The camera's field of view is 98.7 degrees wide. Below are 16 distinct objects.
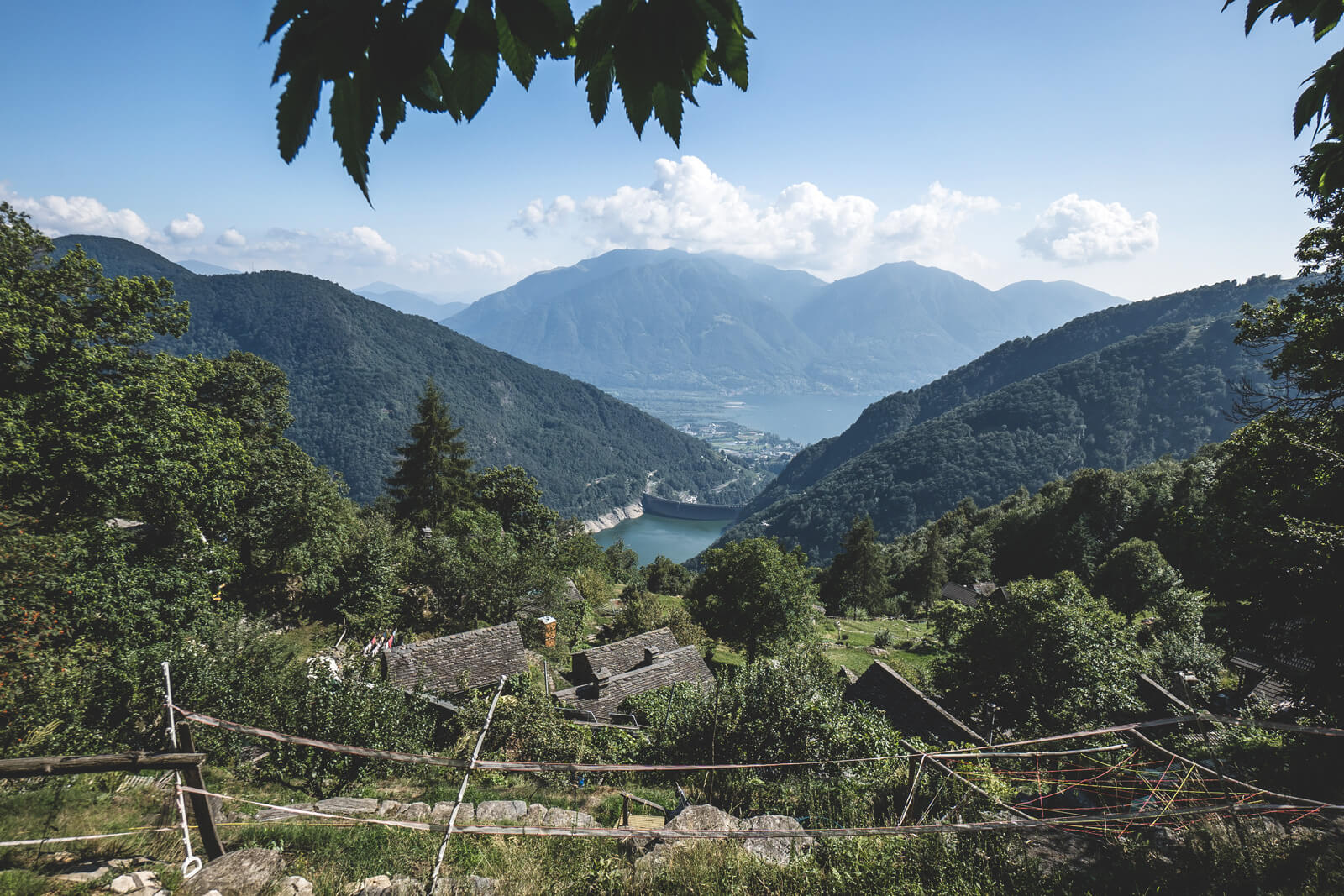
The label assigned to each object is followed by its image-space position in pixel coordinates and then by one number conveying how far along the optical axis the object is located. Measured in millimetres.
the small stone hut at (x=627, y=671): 17266
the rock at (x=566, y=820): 6227
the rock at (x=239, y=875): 3876
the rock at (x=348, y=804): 6484
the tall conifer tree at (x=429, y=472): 39438
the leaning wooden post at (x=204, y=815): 3906
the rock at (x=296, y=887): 4141
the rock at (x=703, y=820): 5629
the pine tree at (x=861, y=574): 58438
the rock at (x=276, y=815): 6332
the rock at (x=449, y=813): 6218
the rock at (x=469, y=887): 3998
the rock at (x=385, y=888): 4066
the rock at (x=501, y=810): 6359
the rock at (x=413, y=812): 6367
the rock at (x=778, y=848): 4747
